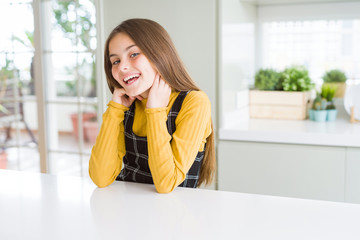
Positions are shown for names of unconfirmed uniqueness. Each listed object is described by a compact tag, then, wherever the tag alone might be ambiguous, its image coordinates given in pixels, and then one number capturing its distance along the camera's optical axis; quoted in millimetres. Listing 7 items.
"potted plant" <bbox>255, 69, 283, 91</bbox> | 2408
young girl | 1129
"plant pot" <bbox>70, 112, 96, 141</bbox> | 8000
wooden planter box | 2334
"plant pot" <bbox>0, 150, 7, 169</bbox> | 5196
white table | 781
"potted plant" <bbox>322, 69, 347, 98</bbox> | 2500
